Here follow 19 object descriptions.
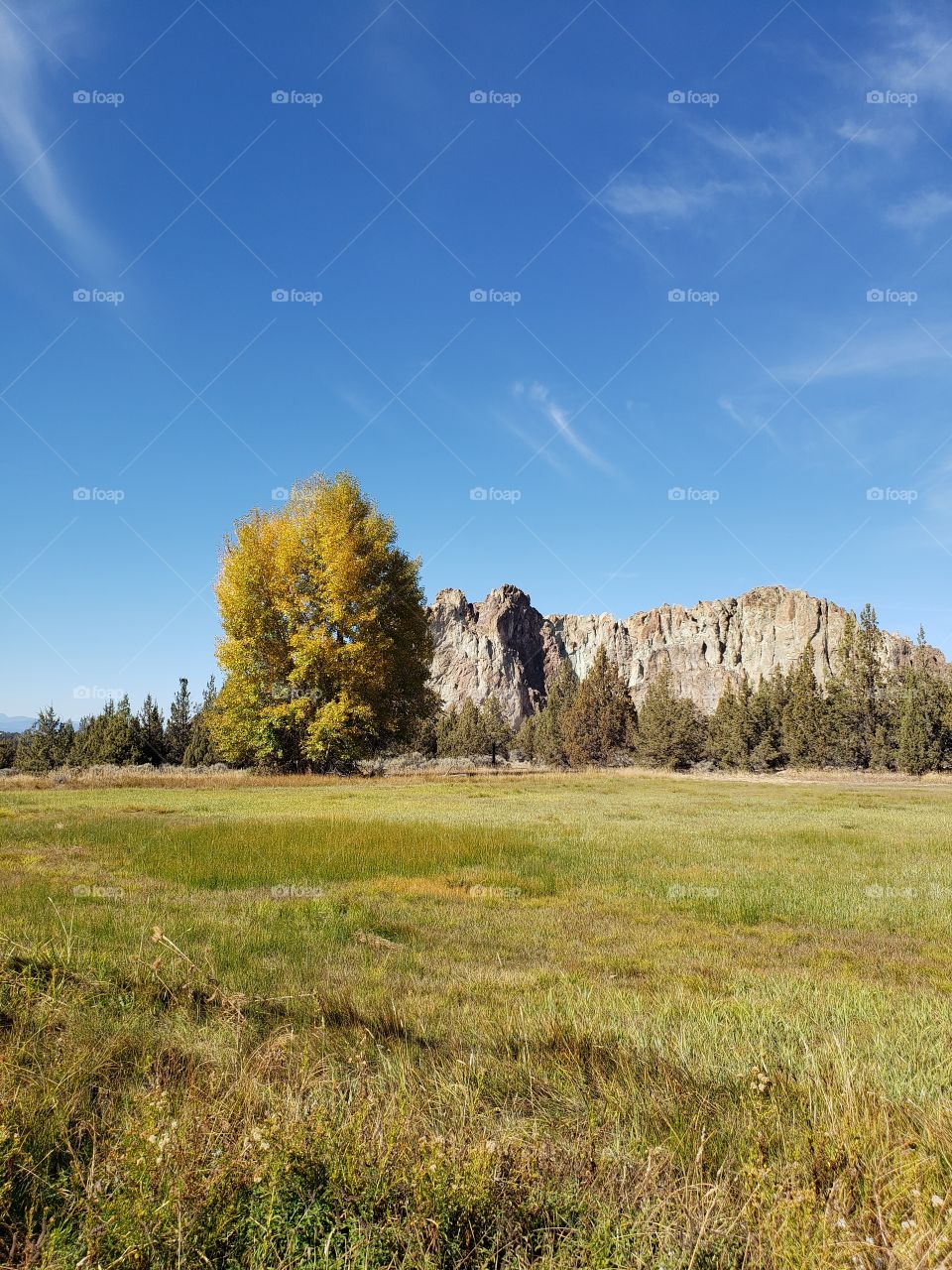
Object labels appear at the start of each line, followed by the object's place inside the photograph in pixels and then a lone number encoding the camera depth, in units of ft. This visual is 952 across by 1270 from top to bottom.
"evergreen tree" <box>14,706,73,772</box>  283.38
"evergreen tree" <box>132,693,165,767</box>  271.98
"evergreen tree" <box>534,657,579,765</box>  385.29
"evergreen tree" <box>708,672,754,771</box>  347.56
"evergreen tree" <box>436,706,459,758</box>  398.83
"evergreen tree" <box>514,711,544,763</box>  443.12
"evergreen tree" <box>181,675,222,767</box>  266.16
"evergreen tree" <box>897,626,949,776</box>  279.90
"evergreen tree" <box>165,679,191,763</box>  301.02
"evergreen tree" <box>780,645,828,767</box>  322.75
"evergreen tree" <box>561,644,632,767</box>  340.39
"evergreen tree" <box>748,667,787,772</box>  341.82
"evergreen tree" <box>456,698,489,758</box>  395.75
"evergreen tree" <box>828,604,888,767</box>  315.78
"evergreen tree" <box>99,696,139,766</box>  259.60
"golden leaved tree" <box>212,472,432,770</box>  120.67
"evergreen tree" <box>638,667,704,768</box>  343.18
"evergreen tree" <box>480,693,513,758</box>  401.90
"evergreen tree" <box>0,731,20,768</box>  321.93
